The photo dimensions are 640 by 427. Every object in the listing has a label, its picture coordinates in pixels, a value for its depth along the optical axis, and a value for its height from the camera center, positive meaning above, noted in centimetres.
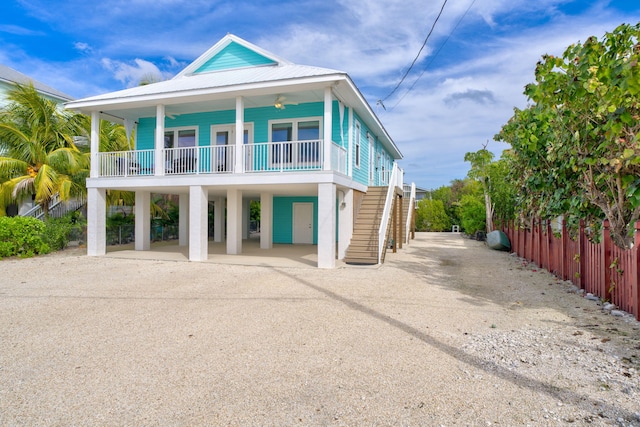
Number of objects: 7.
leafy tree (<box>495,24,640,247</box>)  509 +155
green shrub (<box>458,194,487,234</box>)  2295 +21
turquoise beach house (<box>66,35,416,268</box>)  1102 +266
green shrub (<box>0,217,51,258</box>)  1227 -67
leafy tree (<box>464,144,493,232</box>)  1976 +279
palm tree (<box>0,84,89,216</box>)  1423 +251
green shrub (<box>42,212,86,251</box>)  1371 -54
